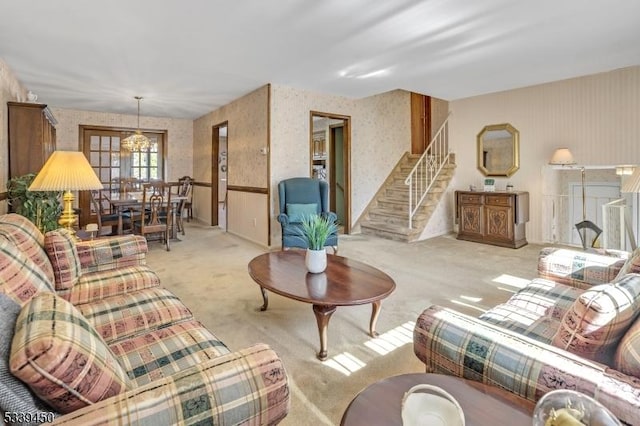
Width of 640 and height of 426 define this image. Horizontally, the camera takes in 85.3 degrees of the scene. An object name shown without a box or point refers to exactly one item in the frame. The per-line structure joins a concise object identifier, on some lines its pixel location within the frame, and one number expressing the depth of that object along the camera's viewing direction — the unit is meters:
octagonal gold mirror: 5.61
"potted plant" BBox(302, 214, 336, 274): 2.40
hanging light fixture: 6.33
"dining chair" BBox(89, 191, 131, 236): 4.75
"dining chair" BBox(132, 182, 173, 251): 4.84
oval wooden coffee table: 2.06
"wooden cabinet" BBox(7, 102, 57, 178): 3.78
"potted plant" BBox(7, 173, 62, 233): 3.28
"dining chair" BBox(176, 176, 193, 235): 5.71
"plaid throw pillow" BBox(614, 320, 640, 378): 0.98
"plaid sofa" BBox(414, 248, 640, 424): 0.93
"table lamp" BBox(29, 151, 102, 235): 2.50
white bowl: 0.77
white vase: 2.45
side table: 0.85
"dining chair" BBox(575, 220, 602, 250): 4.47
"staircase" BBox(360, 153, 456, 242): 5.73
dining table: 4.84
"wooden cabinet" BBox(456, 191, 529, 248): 5.14
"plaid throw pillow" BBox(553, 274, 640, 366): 1.07
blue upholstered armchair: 4.38
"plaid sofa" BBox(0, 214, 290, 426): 0.77
